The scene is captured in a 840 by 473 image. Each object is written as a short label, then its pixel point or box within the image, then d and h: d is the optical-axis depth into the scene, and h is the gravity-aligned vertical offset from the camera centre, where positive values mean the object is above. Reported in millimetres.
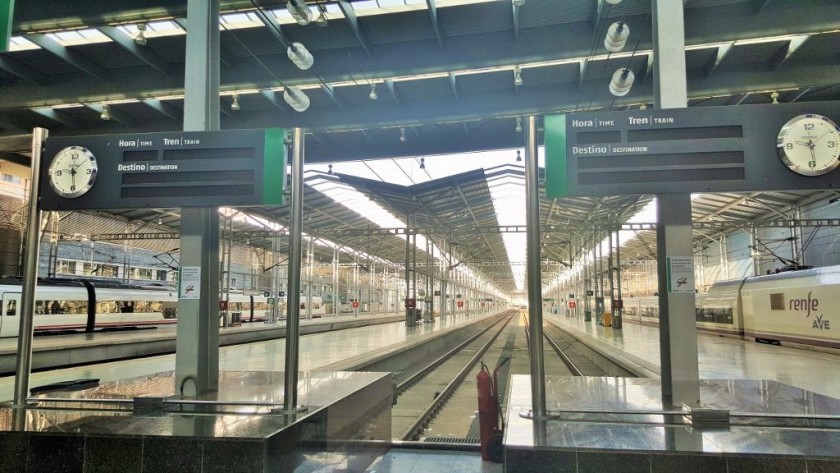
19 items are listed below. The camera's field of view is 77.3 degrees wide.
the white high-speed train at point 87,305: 17594 -799
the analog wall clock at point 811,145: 3857 +1013
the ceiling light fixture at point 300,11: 7379 +3900
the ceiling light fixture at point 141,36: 8496 +4206
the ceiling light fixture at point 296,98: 10359 +3737
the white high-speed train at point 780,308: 14914 -884
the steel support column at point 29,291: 4320 -29
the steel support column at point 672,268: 4227 +126
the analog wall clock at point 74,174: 4539 +979
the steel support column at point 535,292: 3690 -55
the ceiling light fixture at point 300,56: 8281 +3679
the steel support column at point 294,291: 3875 -43
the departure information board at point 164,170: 4355 +990
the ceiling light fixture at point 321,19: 7945 +4047
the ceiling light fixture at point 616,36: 7596 +3649
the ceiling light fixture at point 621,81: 9116 +3558
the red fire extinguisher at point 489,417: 4617 -1204
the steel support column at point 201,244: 4797 +399
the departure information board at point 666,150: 4004 +1023
